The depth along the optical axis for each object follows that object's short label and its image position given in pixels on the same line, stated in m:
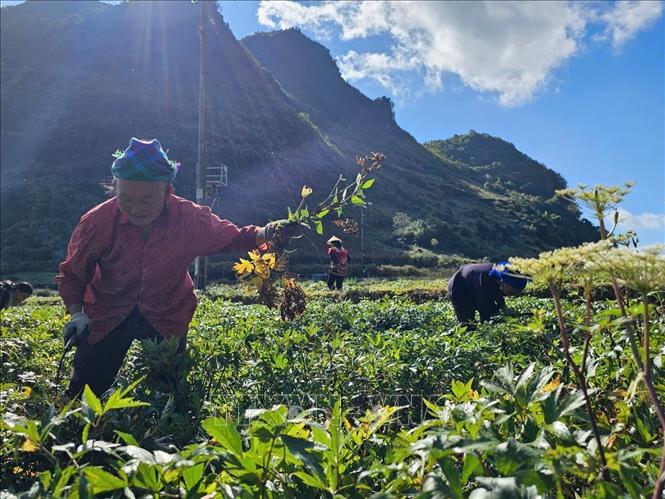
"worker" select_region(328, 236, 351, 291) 14.11
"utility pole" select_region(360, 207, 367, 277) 28.71
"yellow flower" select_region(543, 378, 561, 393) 1.41
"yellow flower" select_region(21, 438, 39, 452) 1.10
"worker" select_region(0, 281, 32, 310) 6.66
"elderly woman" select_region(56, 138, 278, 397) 3.02
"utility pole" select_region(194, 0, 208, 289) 17.97
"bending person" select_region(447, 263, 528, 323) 5.42
